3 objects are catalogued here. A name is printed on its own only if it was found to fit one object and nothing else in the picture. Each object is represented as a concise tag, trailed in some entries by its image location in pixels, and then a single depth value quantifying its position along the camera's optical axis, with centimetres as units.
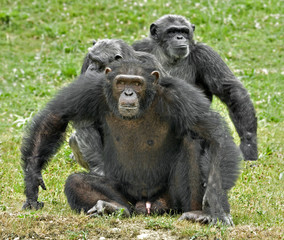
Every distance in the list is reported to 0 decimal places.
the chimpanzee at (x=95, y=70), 1565
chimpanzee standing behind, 1716
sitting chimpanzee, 1224
